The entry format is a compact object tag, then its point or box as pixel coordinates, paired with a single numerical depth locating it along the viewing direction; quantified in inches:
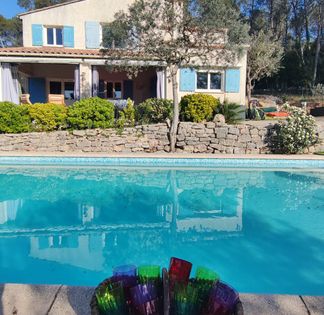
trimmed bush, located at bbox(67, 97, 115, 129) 517.3
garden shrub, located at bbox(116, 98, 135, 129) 543.6
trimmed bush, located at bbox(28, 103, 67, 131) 515.8
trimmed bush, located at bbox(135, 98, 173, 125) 563.2
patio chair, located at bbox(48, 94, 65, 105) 761.9
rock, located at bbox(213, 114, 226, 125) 543.5
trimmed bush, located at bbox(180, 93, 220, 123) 575.2
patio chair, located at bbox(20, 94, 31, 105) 684.1
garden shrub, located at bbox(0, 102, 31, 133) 502.6
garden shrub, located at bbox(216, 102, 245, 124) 583.2
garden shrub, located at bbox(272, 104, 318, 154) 498.6
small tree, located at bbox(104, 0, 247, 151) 463.5
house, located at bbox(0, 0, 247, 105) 661.9
